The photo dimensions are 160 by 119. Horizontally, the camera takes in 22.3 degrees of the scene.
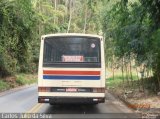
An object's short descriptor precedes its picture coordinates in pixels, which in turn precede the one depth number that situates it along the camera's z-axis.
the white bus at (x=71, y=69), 16.70
